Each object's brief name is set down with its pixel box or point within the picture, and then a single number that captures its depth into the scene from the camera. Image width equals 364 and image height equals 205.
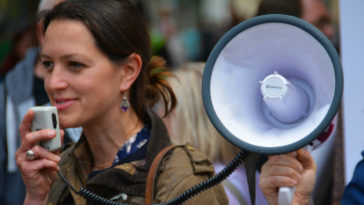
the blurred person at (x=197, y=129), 5.57
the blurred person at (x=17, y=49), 10.33
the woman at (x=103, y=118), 4.59
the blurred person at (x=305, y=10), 7.42
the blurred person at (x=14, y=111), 6.49
